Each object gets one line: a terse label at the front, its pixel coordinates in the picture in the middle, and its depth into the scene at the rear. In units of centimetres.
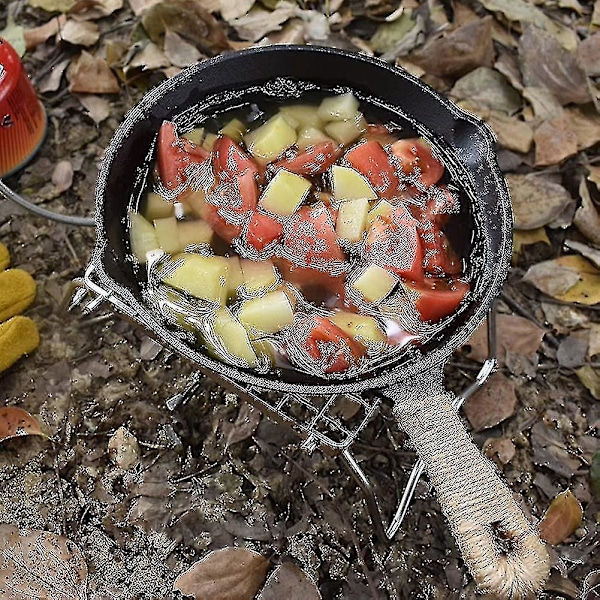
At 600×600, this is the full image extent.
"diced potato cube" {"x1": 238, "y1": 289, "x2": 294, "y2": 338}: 60
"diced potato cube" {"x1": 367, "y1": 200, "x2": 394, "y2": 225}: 62
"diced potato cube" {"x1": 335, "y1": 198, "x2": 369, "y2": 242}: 62
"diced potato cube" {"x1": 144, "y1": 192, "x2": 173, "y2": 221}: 63
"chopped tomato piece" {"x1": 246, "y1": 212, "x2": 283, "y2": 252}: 62
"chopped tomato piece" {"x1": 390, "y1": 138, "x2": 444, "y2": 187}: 64
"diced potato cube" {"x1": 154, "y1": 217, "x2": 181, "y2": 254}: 62
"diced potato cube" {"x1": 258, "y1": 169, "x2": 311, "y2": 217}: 63
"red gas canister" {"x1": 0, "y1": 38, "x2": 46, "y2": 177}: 74
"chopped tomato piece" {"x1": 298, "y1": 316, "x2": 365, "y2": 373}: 59
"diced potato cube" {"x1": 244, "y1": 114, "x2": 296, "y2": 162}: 65
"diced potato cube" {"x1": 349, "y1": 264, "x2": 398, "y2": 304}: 60
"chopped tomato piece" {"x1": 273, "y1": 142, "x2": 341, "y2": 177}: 65
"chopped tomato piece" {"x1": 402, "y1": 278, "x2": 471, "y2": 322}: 60
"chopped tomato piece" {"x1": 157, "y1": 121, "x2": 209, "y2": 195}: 63
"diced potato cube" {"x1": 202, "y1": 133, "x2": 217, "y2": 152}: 65
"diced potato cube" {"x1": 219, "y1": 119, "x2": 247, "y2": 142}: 66
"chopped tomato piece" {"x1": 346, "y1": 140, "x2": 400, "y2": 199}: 64
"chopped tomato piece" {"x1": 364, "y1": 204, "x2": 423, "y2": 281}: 61
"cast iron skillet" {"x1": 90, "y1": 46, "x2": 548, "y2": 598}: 53
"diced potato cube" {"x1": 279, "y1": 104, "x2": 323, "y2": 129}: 67
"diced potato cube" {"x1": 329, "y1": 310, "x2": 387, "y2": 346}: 59
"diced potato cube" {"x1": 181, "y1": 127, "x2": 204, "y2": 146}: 65
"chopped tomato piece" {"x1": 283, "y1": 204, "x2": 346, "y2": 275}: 62
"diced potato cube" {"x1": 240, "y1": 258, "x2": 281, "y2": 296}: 61
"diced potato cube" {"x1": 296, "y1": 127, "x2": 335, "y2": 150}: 66
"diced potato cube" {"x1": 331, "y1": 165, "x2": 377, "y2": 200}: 63
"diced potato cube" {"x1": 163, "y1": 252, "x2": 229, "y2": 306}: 61
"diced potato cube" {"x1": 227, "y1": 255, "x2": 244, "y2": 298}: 61
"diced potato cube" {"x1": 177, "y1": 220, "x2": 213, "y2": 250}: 63
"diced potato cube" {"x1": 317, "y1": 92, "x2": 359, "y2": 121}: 66
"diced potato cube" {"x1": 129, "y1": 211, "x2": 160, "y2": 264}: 62
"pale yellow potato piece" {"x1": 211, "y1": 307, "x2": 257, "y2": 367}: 59
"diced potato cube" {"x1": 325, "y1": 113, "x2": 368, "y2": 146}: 66
